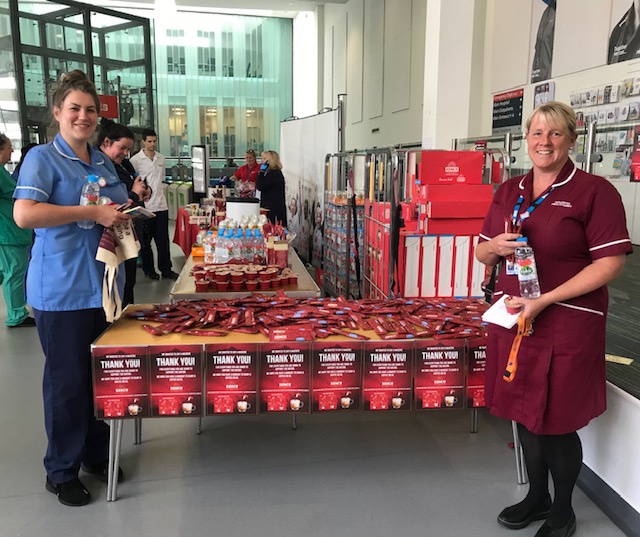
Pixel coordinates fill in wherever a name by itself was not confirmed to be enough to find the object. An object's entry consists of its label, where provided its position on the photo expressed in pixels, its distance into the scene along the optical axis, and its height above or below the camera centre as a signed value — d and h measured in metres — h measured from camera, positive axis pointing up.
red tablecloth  6.89 -0.79
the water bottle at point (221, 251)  3.69 -0.53
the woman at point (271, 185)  8.47 -0.20
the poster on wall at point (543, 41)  6.72 +1.62
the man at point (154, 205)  7.06 -0.44
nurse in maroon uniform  1.82 -0.38
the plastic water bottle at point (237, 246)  3.71 -0.50
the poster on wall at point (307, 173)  7.32 -0.02
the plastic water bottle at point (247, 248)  3.73 -0.51
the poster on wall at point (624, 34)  5.38 +1.37
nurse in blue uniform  2.18 -0.39
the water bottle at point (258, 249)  3.77 -0.52
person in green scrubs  4.72 -0.74
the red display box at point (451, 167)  3.71 +0.04
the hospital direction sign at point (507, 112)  7.43 +0.83
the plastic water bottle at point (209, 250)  3.76 -0.53
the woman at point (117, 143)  3.67 +0.19
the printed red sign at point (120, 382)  2.21 -0.84
